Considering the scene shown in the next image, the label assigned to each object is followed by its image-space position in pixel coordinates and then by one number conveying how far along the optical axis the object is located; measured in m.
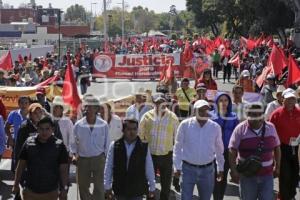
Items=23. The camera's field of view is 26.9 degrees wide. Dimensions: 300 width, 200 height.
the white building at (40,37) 69.11
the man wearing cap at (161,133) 7.92
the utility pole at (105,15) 49.50
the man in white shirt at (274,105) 9.20
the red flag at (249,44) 32.22
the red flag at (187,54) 27.51
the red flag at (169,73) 16.05
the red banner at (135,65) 29.56
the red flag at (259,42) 34.44
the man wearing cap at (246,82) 12.60
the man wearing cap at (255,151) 6.52
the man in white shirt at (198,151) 6.82
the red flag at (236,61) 24.47
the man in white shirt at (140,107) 9.68
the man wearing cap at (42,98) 10.18
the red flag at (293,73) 11.57
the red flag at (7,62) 17.93
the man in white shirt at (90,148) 7.47
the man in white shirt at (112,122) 8.55
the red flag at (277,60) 13.84
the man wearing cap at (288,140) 7.81
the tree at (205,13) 73.19
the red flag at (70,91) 9.23
